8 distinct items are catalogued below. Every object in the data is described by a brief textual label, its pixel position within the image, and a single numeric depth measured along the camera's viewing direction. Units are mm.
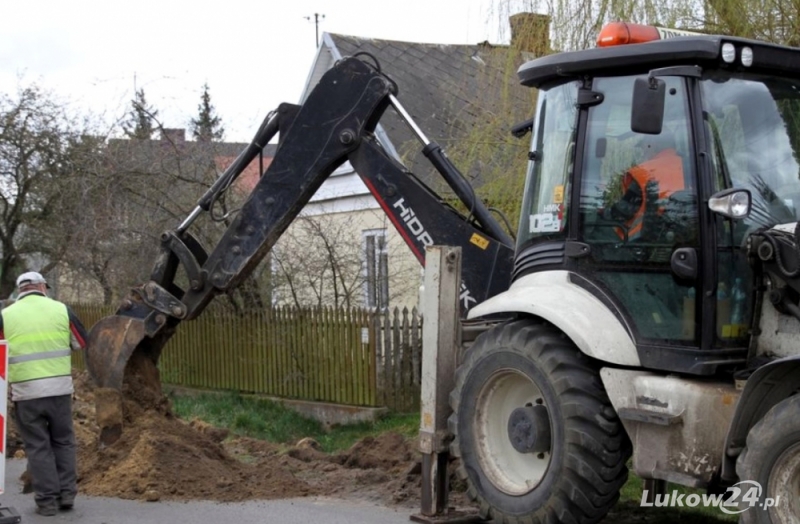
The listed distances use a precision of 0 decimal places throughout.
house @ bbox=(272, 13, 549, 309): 12406
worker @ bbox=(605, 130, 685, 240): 5934
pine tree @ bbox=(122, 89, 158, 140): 17203
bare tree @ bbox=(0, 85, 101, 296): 20062
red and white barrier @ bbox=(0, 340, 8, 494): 7832
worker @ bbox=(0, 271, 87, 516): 7973
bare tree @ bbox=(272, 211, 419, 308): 16000
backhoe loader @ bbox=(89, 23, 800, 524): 5582
